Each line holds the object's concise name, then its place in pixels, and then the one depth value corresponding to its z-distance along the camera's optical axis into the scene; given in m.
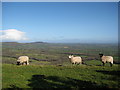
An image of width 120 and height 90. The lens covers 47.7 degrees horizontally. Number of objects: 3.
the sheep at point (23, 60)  20.98
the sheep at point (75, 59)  21.83
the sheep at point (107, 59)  19.90
